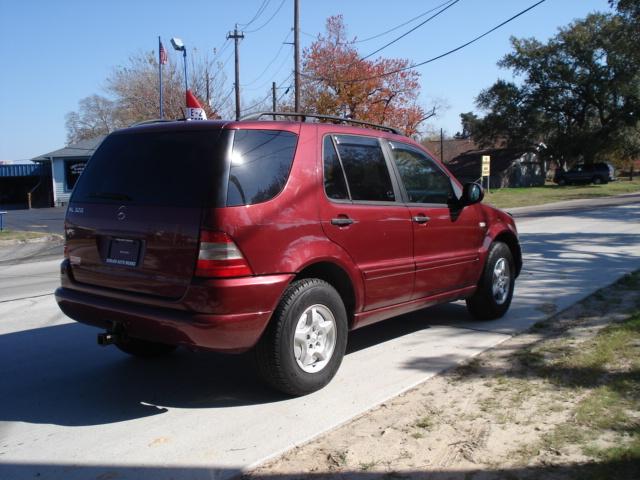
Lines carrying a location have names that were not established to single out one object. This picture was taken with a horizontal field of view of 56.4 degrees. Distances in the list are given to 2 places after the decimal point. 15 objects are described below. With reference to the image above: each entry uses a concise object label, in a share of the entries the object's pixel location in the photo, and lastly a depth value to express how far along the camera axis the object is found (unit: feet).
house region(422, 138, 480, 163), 238.89
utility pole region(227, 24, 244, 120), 108.96
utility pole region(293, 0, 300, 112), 82.53
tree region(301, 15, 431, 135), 138.72
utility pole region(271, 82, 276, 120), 131.59
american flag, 89.84
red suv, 12.23
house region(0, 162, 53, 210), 138.72
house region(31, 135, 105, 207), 133.39
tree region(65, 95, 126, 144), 234.99
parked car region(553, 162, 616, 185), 170.60
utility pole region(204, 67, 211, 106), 121.90
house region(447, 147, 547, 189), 196.34
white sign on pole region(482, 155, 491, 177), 107.65
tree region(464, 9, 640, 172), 175.01
